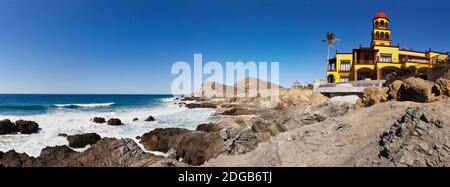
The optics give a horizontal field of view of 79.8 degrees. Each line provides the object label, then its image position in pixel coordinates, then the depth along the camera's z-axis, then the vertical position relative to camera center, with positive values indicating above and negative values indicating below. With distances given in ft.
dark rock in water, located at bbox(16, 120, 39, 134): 82.60 -10.74
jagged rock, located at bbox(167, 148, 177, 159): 46.80 -10.96
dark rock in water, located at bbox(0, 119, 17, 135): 79.82 -10.45
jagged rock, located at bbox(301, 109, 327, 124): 69.51 -6.22
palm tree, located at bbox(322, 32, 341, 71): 159.33 +32.15
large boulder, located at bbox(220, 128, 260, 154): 47.14 -8.50
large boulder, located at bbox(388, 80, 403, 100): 58.29 +0.97
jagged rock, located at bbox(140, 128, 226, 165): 47.85 -10.49
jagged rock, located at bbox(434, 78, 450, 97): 49.57 +1.20
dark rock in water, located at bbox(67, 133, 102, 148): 64.94 -11.64
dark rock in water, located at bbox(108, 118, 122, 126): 101.76 -11.17
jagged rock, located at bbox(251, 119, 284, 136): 65.21 -8.59
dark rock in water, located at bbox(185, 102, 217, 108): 210.59 -9.86
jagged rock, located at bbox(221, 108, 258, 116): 141.49 -10.00
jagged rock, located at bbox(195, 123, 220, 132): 79.51 -10.43
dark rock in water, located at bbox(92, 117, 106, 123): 107.40 -11.02
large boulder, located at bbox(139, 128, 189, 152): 60.18 -10.99
